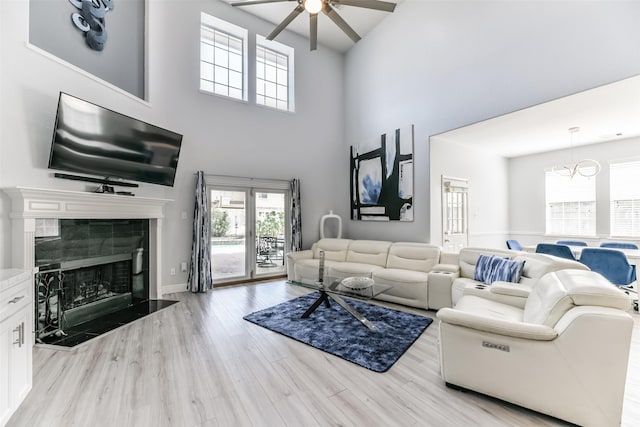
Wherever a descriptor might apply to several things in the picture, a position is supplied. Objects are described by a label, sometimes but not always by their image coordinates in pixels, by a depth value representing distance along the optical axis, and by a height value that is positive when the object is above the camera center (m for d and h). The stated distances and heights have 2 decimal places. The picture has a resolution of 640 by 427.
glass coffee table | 3.17 -0.92
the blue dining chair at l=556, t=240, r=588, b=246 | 4.97 -0.52
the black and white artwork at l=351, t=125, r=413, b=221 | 5.15 +0.79
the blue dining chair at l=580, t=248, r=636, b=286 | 3.64 -0.69
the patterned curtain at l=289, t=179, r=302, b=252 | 5.84 -0.08
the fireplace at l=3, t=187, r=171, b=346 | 2.74 -0.43
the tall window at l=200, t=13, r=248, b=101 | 5.26 +3.21
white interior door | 5.10 +0.05
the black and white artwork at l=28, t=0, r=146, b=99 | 3.18 +2.43
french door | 5.19 -0.26
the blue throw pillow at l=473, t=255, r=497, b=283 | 3.56 -0.70
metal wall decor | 3.49 +2.64
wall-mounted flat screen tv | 2.94 +0.92
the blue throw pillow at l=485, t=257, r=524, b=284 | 3.23 -0.69
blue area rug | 2.56 -1.32
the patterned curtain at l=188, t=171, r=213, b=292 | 4.73 -0.58
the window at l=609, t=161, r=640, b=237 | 4.93 +0.31
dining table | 3.61 -0.56
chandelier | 4.57 +0.97
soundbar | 3.10 +0.46
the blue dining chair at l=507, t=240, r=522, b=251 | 5.17 -0.58
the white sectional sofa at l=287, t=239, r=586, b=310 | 2.99 -0.84
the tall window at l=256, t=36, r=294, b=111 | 5.86 +3.19
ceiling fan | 2.96 +2.37
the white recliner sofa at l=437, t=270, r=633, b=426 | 1.56 -0.89
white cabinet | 1.57 -0.79
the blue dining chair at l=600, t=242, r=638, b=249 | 4.40 -0.50
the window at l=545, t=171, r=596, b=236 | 5.53 +0.22
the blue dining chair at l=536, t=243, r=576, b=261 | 3.96 -0.53
